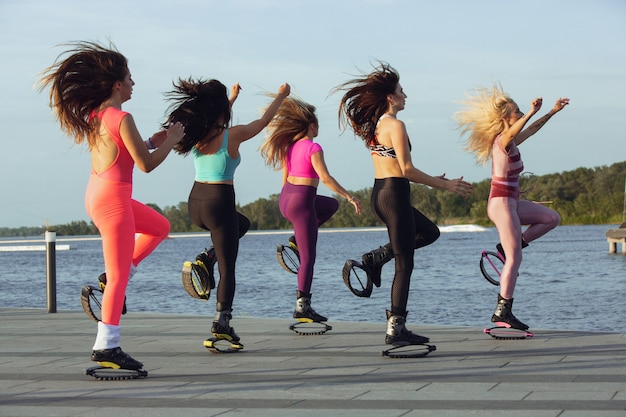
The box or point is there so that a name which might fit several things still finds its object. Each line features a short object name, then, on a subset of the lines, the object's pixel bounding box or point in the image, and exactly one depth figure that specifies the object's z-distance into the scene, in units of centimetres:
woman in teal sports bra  775
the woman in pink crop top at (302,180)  938
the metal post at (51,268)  1200
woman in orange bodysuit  654
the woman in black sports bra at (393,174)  747
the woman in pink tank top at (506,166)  857
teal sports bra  780
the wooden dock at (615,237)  4584
